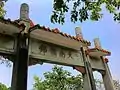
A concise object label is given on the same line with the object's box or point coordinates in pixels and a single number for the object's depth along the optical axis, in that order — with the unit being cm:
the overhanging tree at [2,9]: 668
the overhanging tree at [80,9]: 363
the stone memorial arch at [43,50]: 559
